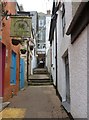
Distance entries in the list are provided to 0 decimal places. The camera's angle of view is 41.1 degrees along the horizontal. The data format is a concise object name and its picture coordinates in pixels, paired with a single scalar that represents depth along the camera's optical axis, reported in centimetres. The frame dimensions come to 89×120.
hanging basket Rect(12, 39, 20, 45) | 530
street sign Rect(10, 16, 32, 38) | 421
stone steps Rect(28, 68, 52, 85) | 857
